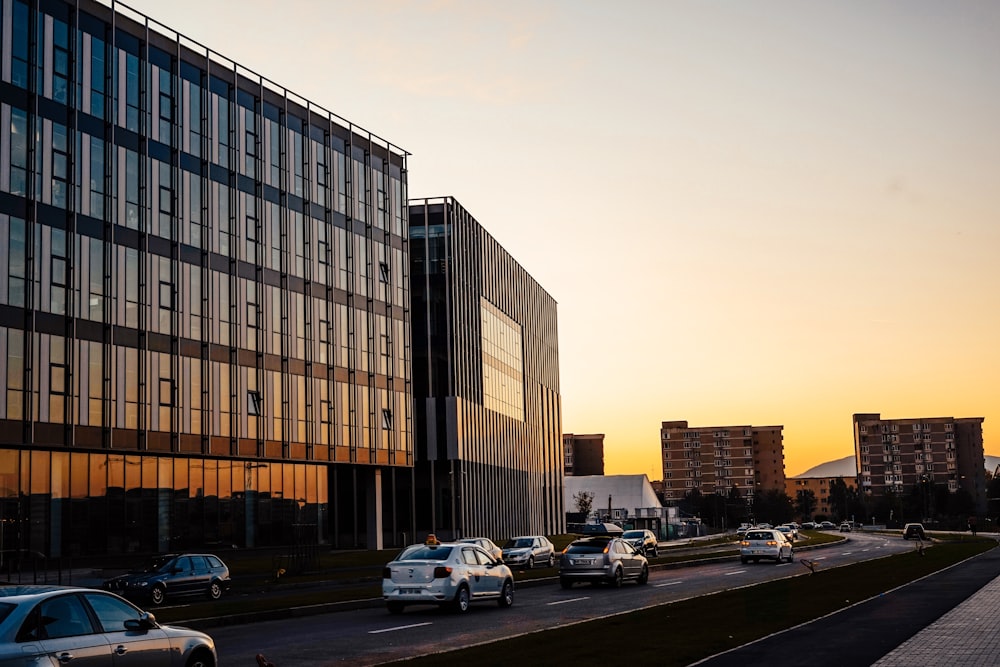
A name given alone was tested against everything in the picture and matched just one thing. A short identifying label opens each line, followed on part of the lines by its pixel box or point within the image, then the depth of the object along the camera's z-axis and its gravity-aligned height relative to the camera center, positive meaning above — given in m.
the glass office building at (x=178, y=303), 39.34 +7.13
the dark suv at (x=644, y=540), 59.19 -4.25
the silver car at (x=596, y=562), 33.25 -3.04
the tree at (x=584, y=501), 144.75 -5.20
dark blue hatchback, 30.78 -3.07
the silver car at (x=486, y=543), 38.49 -2.97
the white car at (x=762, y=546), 50.56 -4.04
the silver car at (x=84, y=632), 10.00 -1.52
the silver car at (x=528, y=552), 48.09 -3.92
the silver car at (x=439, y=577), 24.56 -2.52
